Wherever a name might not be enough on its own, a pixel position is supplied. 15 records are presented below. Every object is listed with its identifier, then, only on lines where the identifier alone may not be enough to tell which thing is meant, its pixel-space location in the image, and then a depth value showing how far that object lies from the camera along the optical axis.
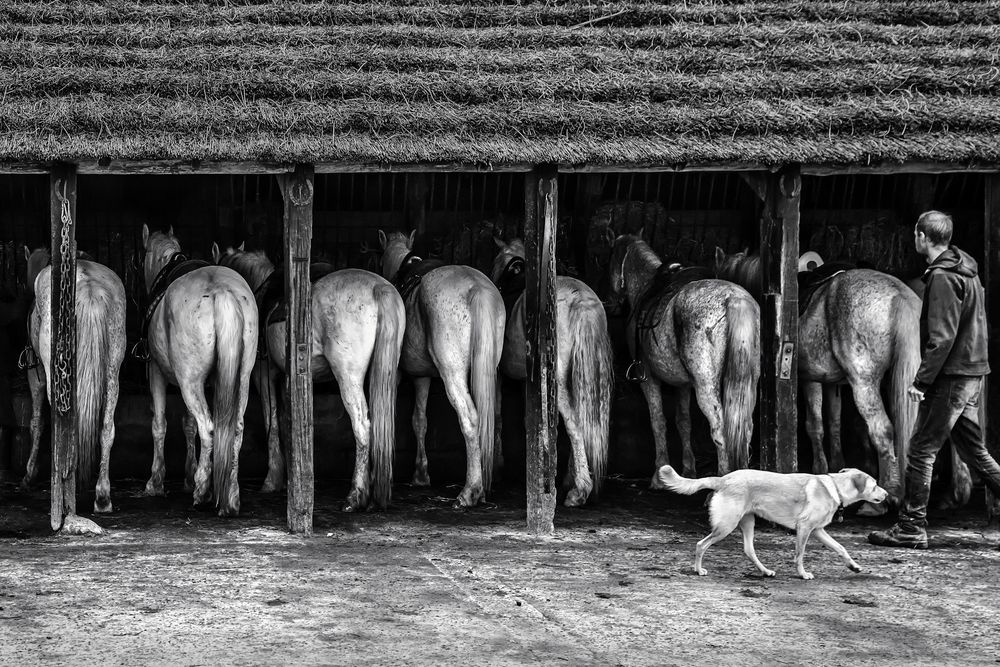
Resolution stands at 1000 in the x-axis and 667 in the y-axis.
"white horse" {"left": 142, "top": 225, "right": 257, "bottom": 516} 9.36
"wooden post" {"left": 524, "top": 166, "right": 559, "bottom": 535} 8.95
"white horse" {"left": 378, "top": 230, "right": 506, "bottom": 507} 9.74
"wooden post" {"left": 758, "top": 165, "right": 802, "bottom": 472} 9.04
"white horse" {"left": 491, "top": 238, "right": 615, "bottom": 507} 9.85
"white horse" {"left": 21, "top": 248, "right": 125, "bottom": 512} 9.30
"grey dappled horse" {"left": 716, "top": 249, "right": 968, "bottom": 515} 9.48
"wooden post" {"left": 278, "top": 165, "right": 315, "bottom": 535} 8.74
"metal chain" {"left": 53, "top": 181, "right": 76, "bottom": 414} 8.67
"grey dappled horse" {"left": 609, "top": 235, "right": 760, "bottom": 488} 9.50
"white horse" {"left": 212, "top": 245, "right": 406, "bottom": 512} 9.57
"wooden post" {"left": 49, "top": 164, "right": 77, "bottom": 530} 8.65
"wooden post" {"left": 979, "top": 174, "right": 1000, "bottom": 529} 9.38
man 8.17
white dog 7.45
